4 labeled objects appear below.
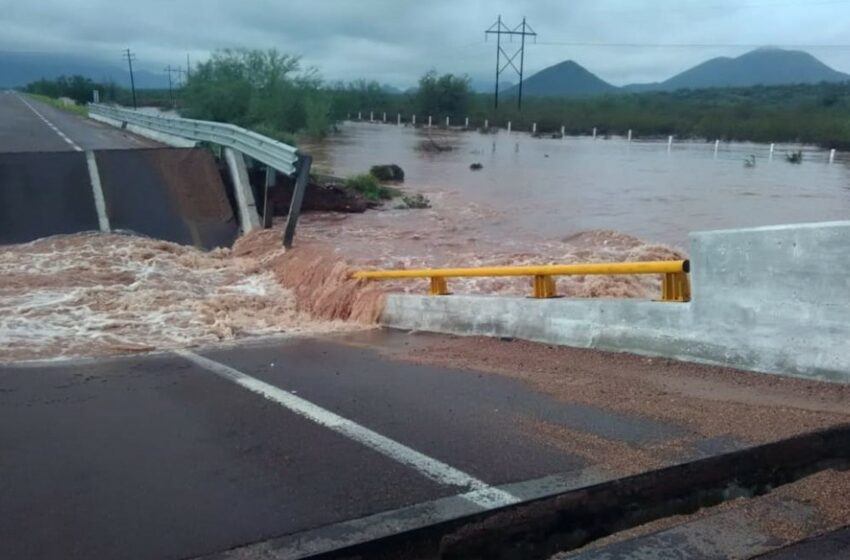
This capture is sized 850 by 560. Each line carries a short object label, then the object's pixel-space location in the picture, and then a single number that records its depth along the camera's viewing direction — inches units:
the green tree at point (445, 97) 4057.6
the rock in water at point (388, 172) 1327.5
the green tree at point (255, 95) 1590.8
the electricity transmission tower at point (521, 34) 3852.9
